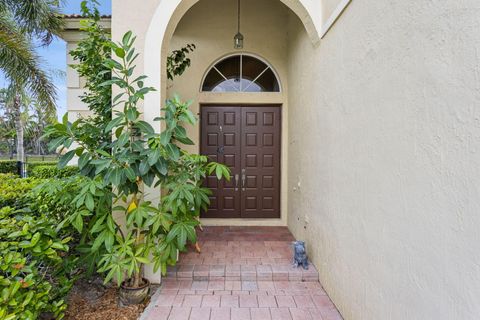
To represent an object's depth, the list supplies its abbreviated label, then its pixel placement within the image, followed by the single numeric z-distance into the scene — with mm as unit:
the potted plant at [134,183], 2617
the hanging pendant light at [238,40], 5164
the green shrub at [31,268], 1982
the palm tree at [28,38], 6227
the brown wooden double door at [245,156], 5555
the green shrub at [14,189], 3086
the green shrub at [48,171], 5414
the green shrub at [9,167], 8893
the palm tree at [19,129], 12341
